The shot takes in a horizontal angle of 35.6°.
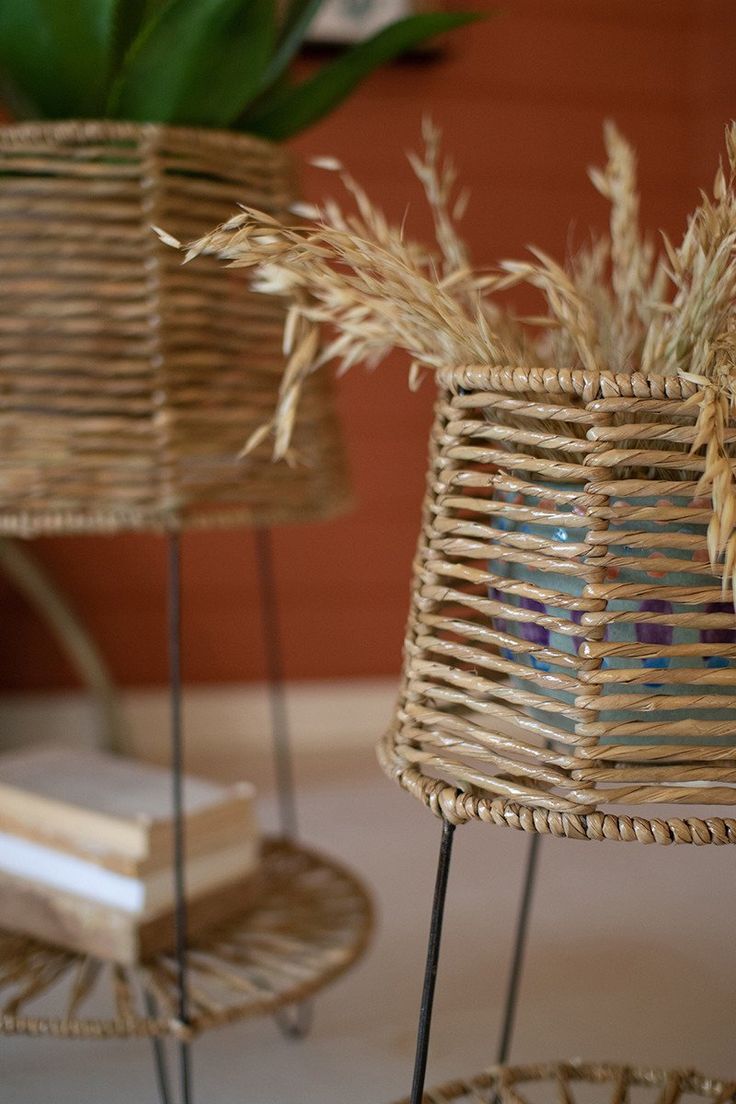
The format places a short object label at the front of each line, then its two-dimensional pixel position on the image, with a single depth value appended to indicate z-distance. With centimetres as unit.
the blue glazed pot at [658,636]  53
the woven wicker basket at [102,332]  80
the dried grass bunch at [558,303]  52
